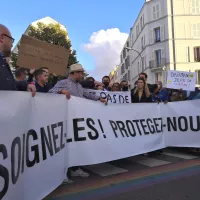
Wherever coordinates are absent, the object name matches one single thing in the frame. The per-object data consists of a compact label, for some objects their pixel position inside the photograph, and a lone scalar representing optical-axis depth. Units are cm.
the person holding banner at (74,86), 370
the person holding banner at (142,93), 502
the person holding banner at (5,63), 238
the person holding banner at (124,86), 700
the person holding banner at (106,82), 675
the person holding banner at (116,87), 646
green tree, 2229
